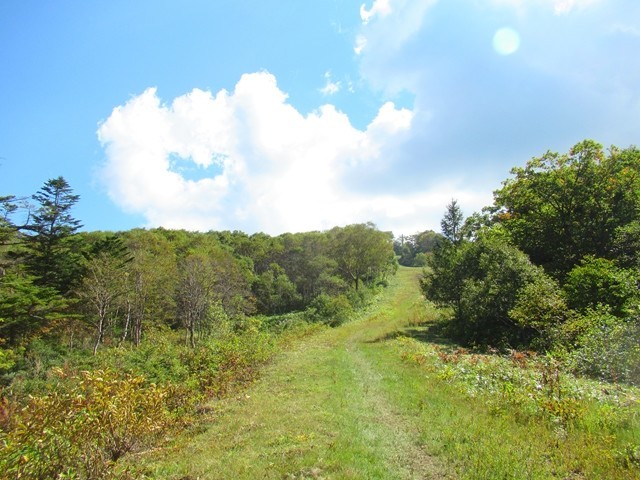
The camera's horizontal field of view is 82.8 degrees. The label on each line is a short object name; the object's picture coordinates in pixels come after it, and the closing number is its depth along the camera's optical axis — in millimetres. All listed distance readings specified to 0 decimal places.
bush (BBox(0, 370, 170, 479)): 4980
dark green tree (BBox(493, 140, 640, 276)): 29438
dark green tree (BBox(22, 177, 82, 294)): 35844
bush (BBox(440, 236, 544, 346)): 23672
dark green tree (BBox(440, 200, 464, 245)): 43750
